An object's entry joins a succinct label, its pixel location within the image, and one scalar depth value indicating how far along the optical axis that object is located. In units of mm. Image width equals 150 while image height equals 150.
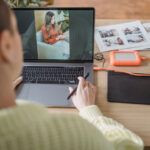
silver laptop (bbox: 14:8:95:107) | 1132
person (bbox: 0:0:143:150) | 499
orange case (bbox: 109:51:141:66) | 1221
